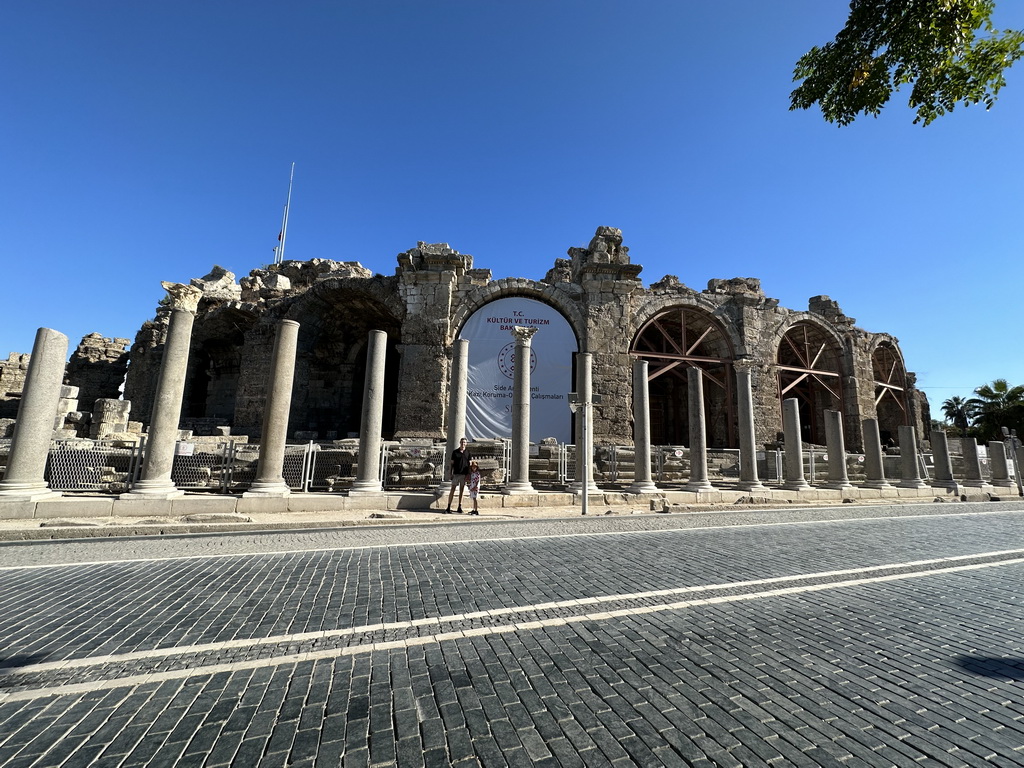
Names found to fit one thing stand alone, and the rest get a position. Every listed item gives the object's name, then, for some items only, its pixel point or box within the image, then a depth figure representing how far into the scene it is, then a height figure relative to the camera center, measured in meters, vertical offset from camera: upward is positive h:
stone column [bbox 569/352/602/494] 10.04 +1.19
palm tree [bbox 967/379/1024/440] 30.29 +4.64
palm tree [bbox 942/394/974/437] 34.69 +5.13
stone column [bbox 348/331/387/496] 9.34 +0.77
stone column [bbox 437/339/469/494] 10.35 +1.39
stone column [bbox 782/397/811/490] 13.18 +0.75
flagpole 35.57 +16.33
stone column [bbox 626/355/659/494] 11.21 +0.81
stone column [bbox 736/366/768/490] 12.33 +0.87
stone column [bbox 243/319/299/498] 8.58 +0.75
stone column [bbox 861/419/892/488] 14.29 +0.50
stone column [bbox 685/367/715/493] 12.00 +0.81
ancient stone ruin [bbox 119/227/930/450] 16.98 +5.28
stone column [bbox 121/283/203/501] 7.92 +0.84
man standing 8.95 -0.10
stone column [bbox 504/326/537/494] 10.24 +1.05
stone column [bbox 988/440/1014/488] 16.77 +0.41
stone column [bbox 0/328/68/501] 7.12 +0.45
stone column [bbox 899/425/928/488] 14.92 +0.48
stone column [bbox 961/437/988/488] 15.83 +0.32
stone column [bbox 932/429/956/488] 14.93 +0.41
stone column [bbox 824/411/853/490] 13.49 +0.63
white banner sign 16.03 +3.44
